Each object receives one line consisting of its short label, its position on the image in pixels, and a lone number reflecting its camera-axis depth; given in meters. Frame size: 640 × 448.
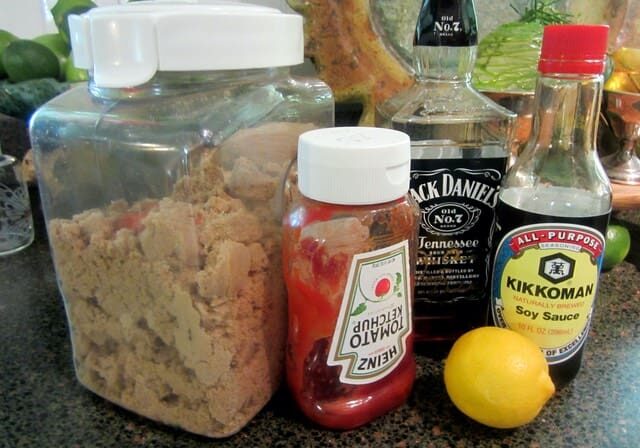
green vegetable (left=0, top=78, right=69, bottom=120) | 0.81
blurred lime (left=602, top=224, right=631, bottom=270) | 0.76
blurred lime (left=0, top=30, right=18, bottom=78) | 0.89
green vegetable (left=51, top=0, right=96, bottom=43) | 0.88
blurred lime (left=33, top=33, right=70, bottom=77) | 0.90
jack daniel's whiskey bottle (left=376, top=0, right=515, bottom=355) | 0.52
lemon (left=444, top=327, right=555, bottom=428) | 0.45
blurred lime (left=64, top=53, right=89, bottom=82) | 0.85
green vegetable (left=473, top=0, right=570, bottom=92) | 0.77
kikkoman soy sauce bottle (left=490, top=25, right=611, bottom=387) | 0.48
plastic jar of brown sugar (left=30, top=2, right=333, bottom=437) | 0.40
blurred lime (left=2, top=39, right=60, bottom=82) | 0.84
